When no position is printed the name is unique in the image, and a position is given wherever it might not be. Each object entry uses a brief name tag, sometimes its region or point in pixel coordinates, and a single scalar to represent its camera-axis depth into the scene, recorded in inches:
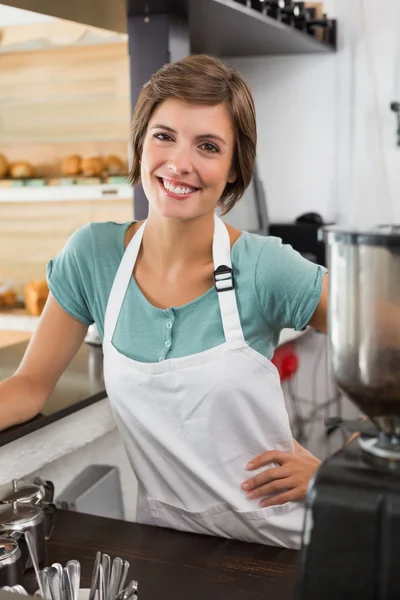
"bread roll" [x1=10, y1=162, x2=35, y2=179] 124.1
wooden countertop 41.9
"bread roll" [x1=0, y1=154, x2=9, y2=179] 125.6
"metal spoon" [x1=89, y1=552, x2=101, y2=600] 36.1
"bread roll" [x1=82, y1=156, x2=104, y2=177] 116.3
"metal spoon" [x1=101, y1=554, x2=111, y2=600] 36.1
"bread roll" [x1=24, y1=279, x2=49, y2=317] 118.0
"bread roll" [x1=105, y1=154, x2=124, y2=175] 116.6
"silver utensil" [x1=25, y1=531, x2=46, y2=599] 36.2
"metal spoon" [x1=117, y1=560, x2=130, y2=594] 36.7
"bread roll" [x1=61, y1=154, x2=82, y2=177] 119.2
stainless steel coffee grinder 27.4
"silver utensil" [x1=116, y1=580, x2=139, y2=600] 36.3
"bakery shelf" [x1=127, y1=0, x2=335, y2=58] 72.8
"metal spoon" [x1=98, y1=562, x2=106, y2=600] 35.7
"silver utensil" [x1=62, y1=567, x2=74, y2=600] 36.5
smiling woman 50.4
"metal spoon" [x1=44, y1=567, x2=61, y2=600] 36.4
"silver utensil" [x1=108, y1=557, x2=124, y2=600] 36.2
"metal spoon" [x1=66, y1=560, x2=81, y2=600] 36.5
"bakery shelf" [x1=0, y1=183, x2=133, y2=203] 112.3
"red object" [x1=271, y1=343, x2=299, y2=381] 112.9
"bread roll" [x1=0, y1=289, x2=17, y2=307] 125.3
